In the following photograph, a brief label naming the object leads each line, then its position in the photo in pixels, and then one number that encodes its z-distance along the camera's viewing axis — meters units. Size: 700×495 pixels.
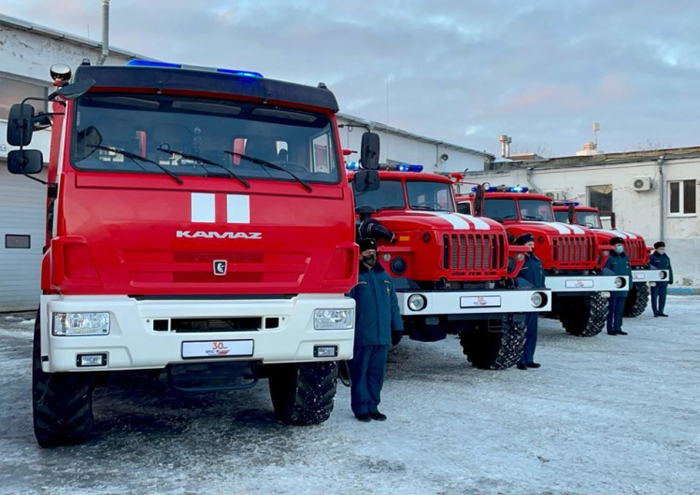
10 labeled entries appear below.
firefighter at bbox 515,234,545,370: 8.89
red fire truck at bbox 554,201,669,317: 14.63
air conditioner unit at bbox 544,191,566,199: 27.36
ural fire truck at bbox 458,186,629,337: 11.32
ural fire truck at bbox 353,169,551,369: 7.82
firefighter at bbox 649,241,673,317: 15.53
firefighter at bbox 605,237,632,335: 12.09
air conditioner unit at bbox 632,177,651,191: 25.17
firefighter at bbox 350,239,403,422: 6.15
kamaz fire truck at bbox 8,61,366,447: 4.64
